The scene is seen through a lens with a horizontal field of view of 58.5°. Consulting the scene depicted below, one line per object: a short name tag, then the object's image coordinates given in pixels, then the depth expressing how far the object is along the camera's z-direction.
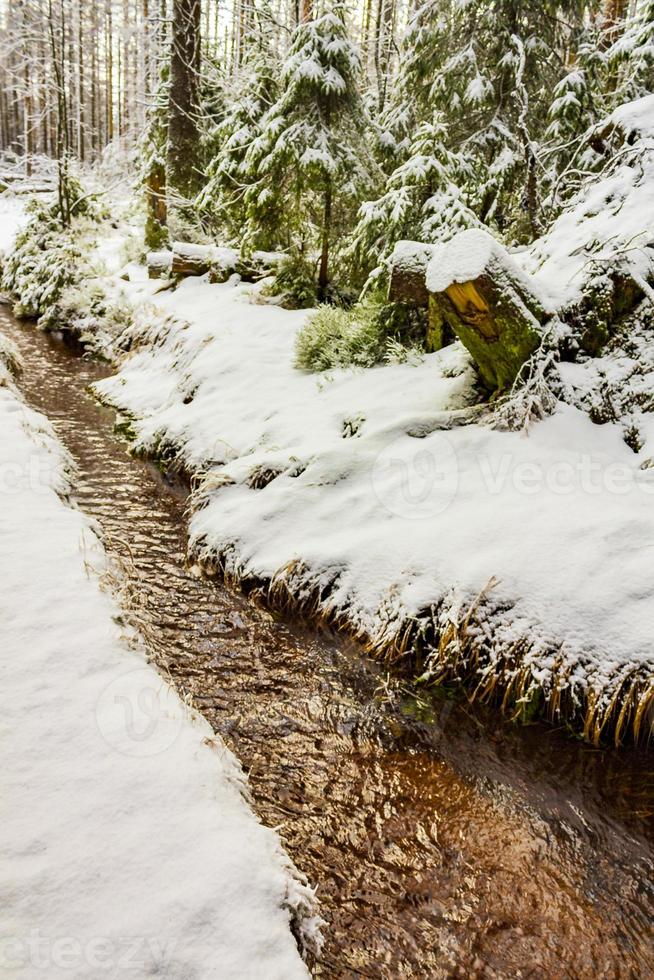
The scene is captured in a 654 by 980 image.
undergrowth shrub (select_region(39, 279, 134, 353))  12.17
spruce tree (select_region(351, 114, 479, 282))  7.69
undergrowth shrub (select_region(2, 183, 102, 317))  13.71
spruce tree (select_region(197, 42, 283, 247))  10.93
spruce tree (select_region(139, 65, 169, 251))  14.57
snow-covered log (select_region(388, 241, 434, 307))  6.19
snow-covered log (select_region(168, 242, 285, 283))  11.00
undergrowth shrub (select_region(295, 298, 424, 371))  7.38
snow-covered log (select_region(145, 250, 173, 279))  12.74
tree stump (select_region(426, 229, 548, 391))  4.75
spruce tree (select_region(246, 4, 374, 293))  8.93
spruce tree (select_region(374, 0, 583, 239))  8.96
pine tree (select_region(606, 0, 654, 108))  8.05
